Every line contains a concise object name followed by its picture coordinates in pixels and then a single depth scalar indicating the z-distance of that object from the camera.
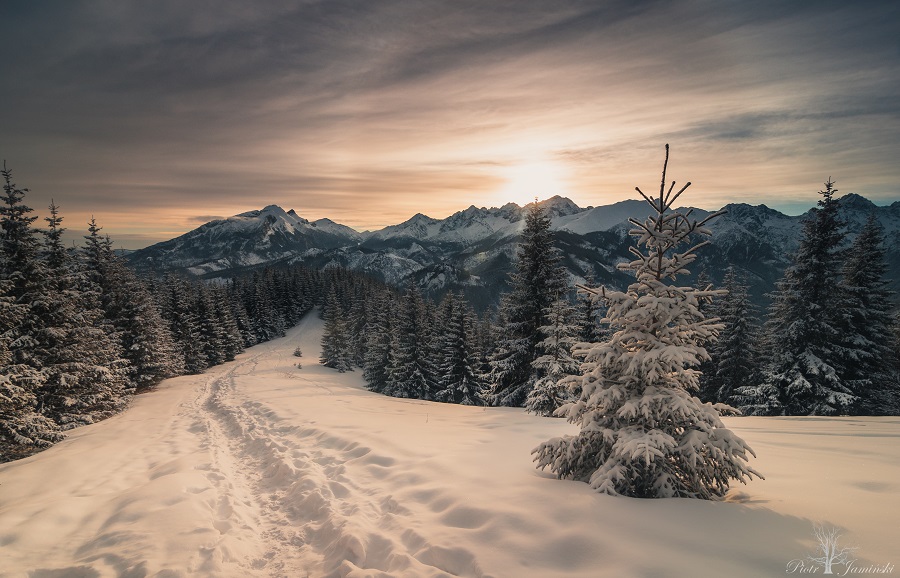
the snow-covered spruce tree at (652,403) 5.15
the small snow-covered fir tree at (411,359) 37.44
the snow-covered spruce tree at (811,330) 19.09
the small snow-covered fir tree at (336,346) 53.00
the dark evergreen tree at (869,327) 19.20
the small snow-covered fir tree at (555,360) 15.17
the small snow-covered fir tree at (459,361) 33.03
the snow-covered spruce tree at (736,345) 26.66
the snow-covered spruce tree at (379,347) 42.97
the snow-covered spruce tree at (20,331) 12.78
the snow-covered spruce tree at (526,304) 18.80
